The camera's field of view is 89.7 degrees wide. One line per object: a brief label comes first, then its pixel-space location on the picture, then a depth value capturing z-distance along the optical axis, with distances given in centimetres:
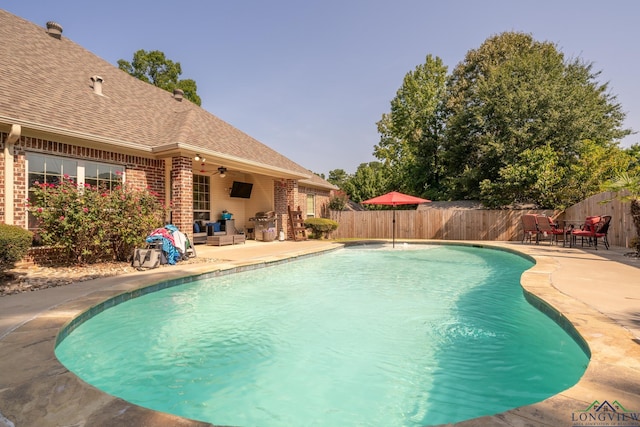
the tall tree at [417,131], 2545
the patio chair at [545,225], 1168
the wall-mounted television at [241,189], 1410
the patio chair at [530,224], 1218
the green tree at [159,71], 2739
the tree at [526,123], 1694
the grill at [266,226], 1388
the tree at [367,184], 2936
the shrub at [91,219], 636
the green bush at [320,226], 1541
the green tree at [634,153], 1875
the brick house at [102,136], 677
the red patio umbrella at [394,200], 1335
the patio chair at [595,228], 966
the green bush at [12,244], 499
